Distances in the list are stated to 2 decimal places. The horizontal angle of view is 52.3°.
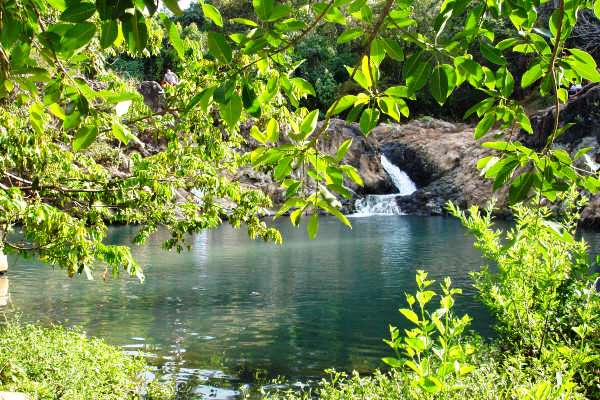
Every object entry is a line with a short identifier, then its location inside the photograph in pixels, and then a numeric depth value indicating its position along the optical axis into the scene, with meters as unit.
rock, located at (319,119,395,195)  43.88
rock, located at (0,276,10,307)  15.16
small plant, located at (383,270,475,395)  2.89
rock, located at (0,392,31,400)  5.92
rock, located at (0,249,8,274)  18.85
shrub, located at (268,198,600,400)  4.86
